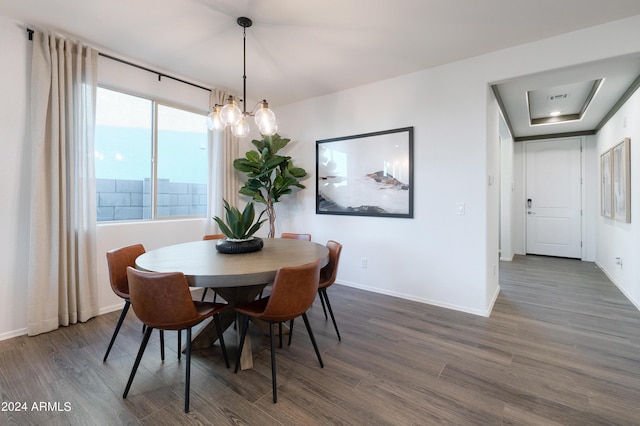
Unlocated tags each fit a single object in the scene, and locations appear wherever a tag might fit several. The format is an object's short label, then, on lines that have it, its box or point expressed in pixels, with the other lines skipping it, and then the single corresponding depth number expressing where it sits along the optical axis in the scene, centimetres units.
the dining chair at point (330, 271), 240
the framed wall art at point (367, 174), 339
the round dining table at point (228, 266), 162
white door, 561
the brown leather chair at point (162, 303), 153
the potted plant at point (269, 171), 388
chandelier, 236
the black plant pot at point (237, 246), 223
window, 306
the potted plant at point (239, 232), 225
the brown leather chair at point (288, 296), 167
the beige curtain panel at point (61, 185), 245
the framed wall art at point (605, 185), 418
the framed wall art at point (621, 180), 336
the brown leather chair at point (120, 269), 205
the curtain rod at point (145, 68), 249
